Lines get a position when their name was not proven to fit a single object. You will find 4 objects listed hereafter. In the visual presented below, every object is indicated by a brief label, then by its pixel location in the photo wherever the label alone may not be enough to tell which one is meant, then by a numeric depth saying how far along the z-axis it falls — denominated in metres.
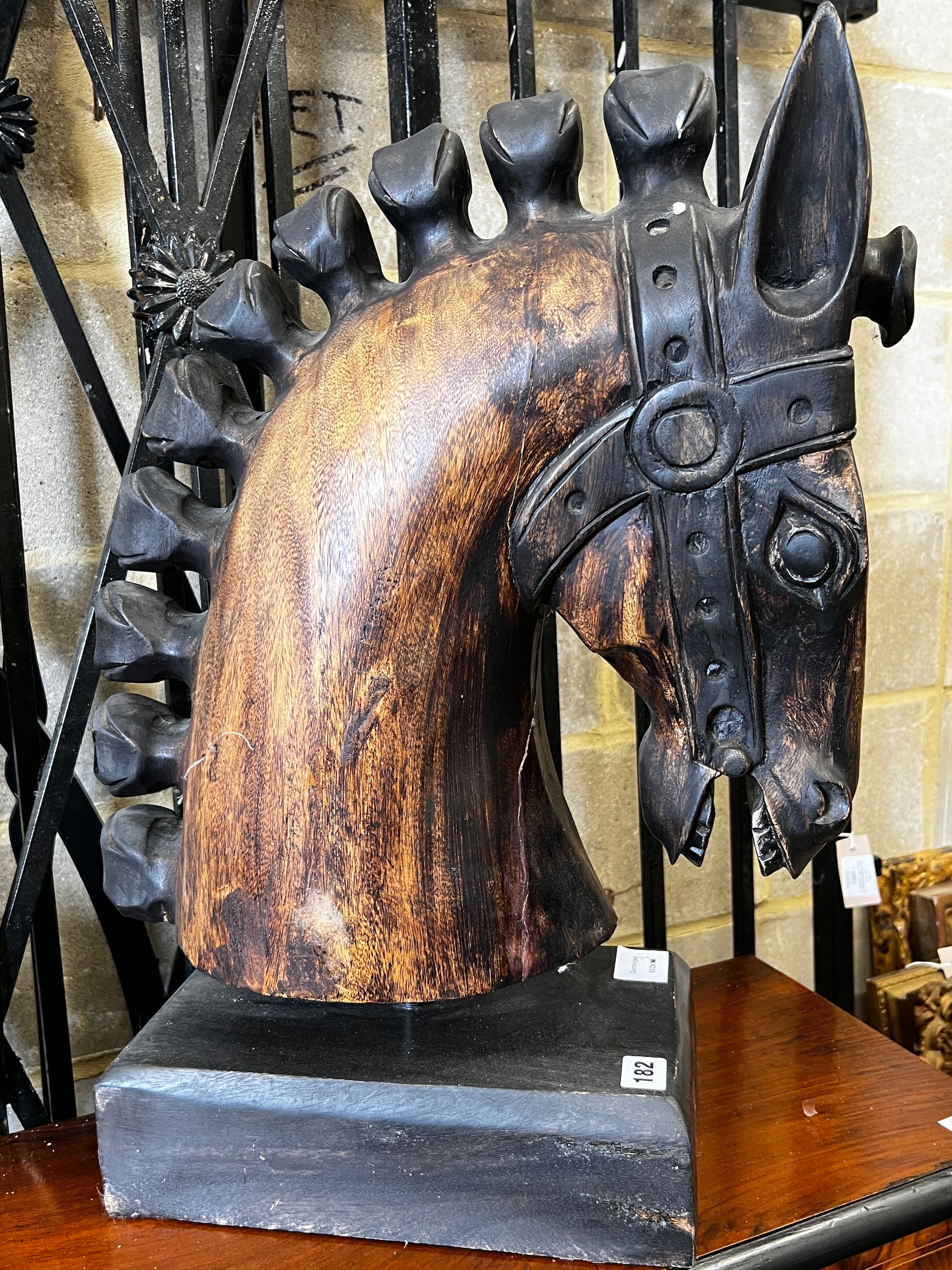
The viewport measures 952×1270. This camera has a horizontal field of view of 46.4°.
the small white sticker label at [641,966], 0.68
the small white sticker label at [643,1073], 0.56
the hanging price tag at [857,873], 1.21
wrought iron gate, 0.77
